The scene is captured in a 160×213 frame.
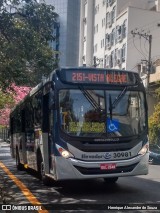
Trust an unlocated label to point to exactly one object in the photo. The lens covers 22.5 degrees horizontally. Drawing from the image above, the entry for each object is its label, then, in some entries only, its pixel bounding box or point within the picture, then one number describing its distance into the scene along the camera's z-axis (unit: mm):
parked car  24375
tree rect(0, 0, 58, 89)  11188
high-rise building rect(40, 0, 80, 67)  84875
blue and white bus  9930
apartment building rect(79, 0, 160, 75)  45969
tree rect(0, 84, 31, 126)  32619
